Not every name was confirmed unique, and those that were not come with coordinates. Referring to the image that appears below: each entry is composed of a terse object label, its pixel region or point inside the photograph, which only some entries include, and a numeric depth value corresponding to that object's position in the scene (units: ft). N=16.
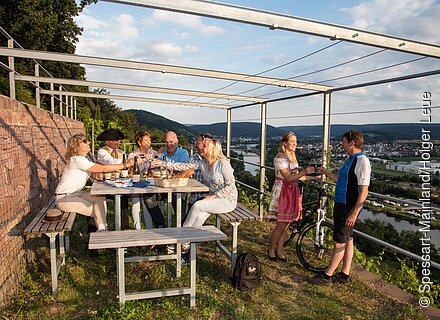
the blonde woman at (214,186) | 11.24
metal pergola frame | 8.17
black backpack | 10.19
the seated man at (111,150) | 14.34
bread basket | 11.15
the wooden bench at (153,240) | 8.56
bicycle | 12.23
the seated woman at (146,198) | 12.62
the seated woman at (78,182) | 11.20
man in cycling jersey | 9.72
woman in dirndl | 11.93
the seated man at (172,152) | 14.80
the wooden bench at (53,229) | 9.37
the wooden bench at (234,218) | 10.84
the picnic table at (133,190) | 10.42
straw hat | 10.00
